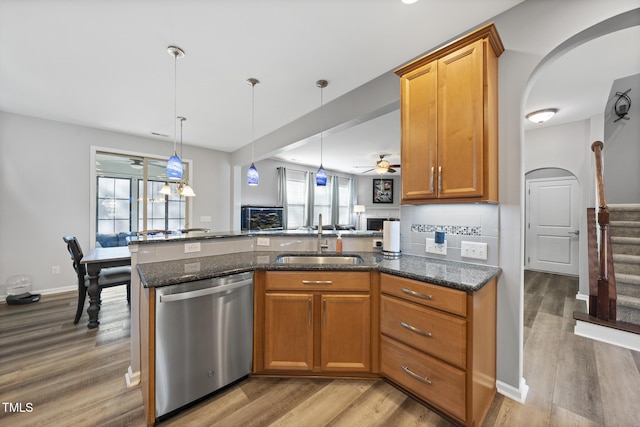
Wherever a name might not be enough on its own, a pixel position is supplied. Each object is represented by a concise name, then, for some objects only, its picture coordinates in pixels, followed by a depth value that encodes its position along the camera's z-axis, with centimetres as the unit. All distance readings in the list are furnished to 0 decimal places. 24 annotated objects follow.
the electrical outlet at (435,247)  204
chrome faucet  244
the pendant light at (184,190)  383
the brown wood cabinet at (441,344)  141
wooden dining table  267
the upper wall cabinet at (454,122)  163
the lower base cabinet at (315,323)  186
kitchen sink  231
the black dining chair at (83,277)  285
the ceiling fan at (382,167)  539
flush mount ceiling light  361
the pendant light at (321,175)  335
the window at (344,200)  866
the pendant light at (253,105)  276
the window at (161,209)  502
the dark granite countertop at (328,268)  150
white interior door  488
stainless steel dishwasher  150
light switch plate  183
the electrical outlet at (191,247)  214
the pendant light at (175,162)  219
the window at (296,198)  708
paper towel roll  222
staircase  257
